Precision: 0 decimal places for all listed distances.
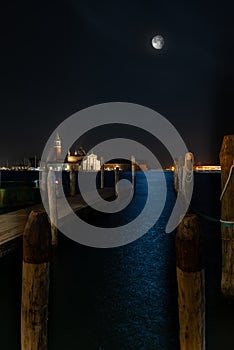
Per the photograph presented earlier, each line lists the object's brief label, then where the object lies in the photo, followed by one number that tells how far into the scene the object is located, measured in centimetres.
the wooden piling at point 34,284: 334
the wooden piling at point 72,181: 2029
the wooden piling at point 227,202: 495
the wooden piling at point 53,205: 966
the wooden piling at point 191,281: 301
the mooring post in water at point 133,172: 3328
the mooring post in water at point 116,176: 2564
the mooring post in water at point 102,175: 3005
